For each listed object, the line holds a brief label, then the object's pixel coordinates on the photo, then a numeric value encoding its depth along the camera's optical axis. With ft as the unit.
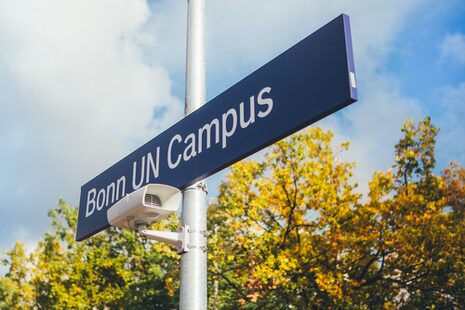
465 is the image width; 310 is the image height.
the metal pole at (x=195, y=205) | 9.42
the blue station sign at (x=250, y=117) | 8.21
